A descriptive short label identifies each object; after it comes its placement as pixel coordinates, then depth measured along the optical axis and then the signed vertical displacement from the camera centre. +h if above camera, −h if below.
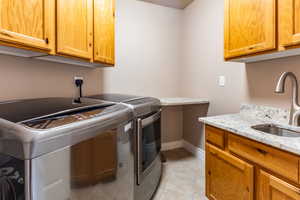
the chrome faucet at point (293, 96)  1.26 +0.00
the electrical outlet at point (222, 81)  2.17 +0.20
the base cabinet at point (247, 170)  0.93 -0.48
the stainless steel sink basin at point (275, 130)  1.29 -0.27
